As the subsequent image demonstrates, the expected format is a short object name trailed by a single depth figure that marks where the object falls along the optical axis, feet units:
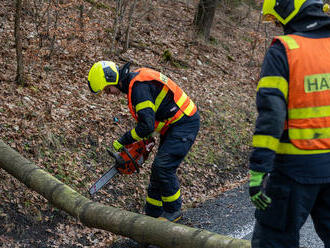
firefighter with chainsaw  15.26
